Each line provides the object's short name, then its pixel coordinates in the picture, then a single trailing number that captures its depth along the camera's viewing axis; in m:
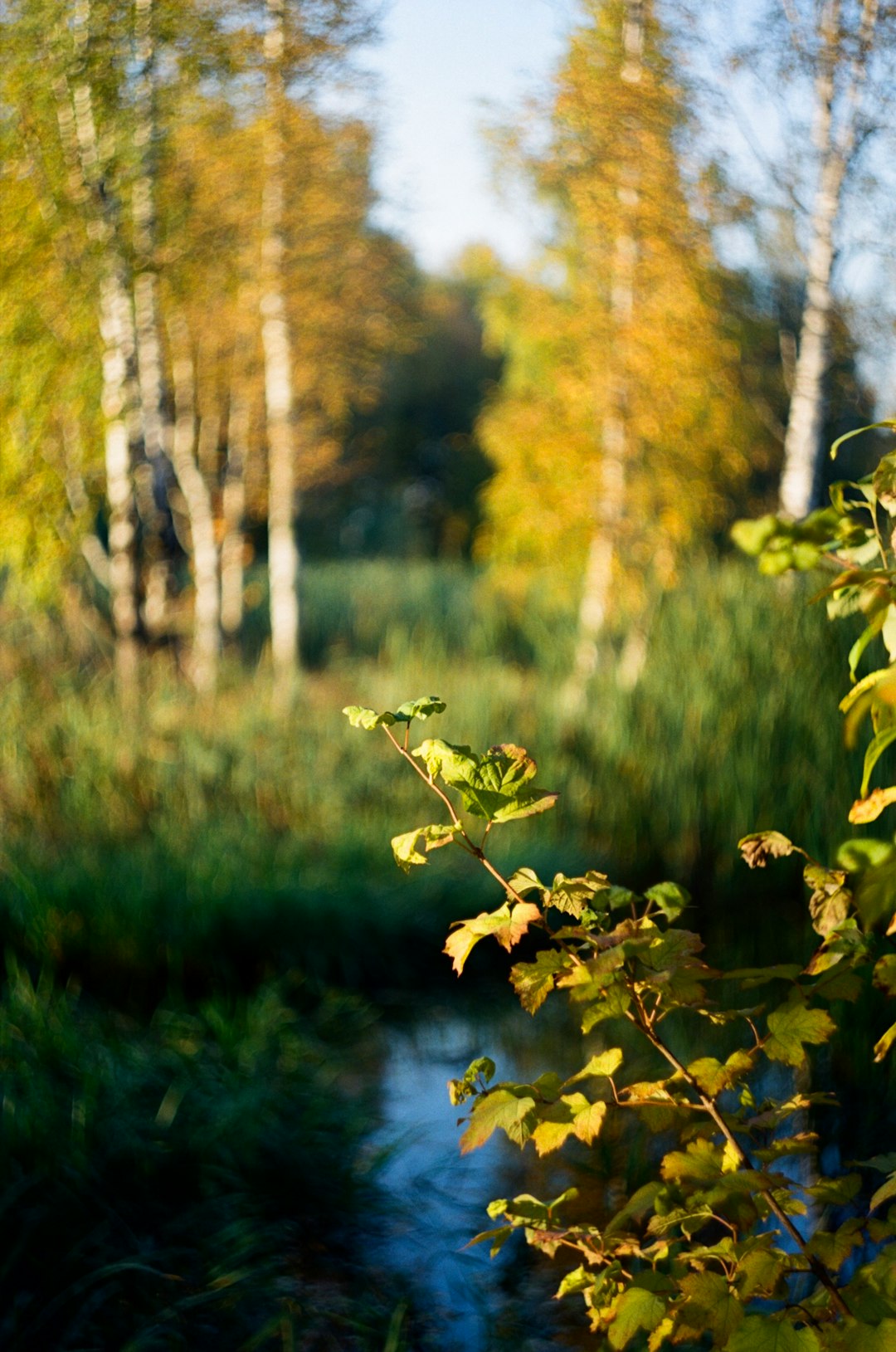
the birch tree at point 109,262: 5.32
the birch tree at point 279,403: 7.78
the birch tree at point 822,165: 4.42
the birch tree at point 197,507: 8.27
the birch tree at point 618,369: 6.48
